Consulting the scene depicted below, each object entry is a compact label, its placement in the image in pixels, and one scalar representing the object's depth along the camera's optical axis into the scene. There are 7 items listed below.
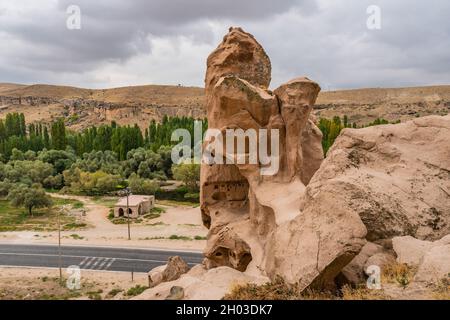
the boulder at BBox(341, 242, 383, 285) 10.01
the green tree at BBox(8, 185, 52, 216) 46.25
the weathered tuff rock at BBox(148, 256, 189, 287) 18.05
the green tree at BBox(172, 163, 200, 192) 55.69
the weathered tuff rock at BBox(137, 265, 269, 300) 10.16
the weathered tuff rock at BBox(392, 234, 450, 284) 8.56
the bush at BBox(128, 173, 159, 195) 53.75
